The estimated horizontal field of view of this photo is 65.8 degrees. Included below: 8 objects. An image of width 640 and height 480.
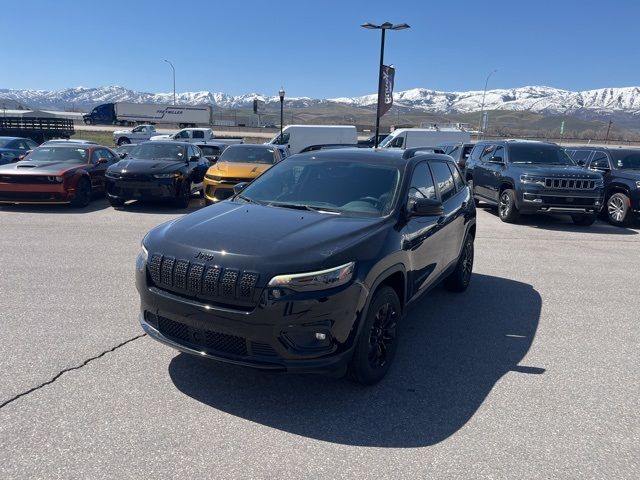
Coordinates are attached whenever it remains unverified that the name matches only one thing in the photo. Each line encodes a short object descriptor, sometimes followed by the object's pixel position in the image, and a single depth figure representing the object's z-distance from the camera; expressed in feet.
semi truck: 216.54
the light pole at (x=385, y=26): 72.37
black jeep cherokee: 10.46
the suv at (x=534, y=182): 35.70
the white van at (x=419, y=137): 85.81
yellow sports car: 38.37
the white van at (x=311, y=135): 87.76
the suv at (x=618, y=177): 38.22
